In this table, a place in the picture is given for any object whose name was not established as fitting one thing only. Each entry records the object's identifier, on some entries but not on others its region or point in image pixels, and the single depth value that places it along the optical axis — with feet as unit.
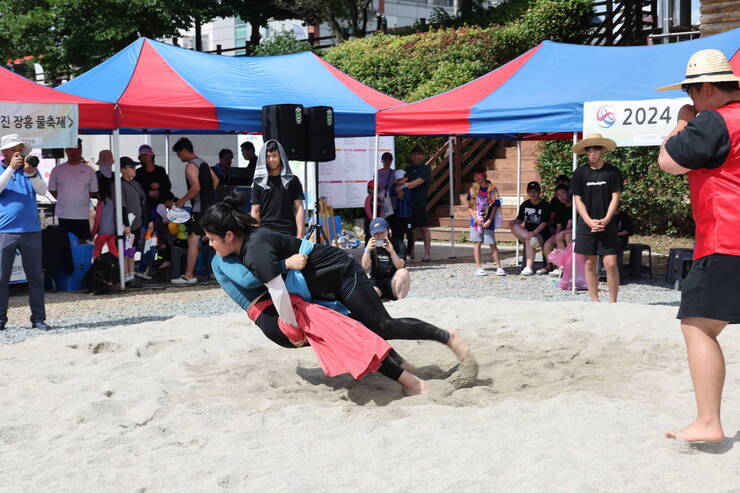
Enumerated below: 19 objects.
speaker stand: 33.12
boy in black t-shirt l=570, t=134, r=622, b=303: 27.02
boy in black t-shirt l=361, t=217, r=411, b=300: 24.68
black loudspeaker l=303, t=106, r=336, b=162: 33.76
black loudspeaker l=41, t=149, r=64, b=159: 42.52
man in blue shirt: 23.70
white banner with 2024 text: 27.81
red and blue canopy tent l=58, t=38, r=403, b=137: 34.63
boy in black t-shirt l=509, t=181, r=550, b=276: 37.32
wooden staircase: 55.16
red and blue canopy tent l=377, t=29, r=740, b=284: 30.42
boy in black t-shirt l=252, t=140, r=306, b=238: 27.37
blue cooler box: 34.09
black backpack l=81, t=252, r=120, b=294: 33.09
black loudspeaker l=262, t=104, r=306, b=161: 32.97
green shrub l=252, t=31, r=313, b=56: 89.53
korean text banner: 30.42
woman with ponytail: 14.92
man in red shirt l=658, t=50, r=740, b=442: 11.44
